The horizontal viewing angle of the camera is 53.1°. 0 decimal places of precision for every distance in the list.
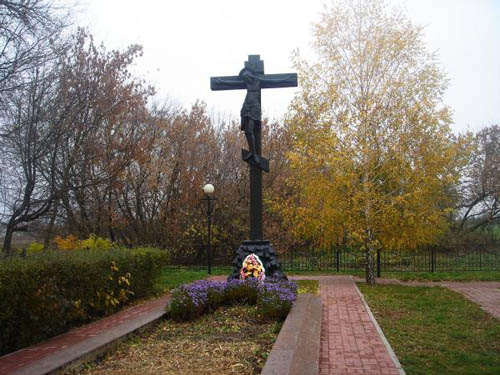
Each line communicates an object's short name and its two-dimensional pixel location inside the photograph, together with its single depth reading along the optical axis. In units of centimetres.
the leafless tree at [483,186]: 2641
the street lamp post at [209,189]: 1623
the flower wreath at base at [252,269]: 976
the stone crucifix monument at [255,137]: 1017
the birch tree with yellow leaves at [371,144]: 1329
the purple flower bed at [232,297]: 795
